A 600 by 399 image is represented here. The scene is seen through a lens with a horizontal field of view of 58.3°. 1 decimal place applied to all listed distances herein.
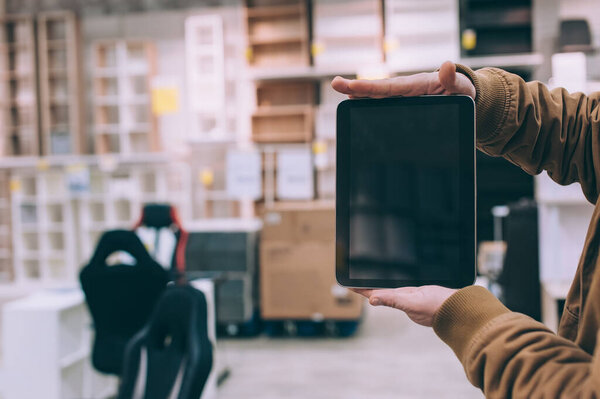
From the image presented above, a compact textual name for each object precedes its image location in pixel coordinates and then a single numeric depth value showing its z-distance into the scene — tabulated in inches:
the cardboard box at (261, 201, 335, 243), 185.8
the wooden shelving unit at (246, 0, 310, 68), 242.5
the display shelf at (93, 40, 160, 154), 267.1
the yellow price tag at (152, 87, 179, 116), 189.9
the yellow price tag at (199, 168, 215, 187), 251.7
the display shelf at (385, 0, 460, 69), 223.9
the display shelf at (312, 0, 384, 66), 235.1
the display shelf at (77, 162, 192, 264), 259.4
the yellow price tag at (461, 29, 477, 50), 221.5
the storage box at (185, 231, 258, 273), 190.5
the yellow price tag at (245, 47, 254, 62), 238.9
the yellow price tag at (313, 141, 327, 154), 230.7
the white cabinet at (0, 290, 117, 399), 113.3
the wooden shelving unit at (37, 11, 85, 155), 273.9
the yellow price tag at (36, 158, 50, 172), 263.0
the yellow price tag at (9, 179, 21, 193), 273.3
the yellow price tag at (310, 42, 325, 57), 233.8
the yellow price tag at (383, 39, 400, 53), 226.2
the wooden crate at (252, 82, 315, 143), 242.5
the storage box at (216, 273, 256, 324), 187.4
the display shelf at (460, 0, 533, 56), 222.4
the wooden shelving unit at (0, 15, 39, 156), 279.6
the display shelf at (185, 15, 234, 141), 244.7
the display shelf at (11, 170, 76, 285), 269.4
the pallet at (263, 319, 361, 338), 190.1
